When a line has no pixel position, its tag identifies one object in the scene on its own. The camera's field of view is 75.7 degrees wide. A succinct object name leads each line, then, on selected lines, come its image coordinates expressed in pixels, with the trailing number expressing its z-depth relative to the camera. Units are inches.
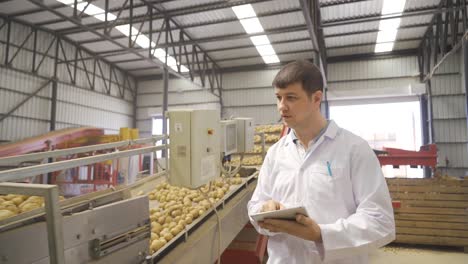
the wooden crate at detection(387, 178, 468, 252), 197.3
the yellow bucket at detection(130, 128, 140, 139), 313.0
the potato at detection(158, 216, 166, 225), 85.8
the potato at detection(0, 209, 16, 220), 53.3
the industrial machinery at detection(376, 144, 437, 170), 193.5
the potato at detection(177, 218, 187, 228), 79.5
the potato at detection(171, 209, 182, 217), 89.3
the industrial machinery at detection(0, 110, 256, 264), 35.4
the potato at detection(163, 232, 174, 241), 73.3
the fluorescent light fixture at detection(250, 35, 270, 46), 392.3
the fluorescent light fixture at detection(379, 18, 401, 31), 348.5
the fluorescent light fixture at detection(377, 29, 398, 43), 375.6
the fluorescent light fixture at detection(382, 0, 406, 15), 304.3
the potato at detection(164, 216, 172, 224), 85.9
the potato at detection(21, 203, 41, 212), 64.0
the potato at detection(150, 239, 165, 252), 67.7
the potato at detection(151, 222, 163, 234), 79.4
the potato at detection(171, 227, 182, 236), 75.9
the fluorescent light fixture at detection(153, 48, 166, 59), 438.7
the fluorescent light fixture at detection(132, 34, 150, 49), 380.1
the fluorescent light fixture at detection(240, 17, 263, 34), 343.9
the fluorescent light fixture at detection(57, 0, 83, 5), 294.7
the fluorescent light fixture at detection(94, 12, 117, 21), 330.5
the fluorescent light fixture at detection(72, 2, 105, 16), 309.6
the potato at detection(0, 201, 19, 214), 62.7
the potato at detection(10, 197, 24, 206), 69.8
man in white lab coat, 44.0
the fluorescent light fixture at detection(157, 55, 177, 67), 454.0
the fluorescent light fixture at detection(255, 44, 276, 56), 423.2
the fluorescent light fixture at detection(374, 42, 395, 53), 408.2
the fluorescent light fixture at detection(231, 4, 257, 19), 314.3
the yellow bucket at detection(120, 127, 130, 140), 306.2
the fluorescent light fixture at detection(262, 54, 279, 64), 458.3
